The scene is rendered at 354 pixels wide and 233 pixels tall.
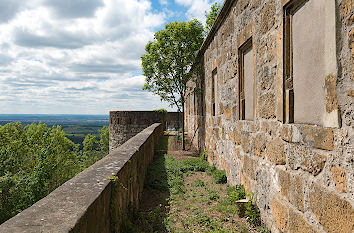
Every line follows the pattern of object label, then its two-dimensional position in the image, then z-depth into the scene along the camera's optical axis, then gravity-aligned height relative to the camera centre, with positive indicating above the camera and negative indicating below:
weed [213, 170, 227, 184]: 5.82 -1.37
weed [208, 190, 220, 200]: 4.86 -1.48
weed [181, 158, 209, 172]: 7.31 -1.40
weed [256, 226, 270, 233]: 3.39 -1.48
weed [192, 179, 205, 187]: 5.76 -1.47
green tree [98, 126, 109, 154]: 43.80 -4.24
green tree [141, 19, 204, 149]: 11.12 +2.57
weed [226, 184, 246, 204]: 4.43 -1.32
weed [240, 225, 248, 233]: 3.49 -1.51
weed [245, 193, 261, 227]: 3.73 -1.40
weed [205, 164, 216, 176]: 6.75 -1.40
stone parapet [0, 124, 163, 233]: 1.63 -0.64
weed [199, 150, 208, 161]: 8.75 -1.32
